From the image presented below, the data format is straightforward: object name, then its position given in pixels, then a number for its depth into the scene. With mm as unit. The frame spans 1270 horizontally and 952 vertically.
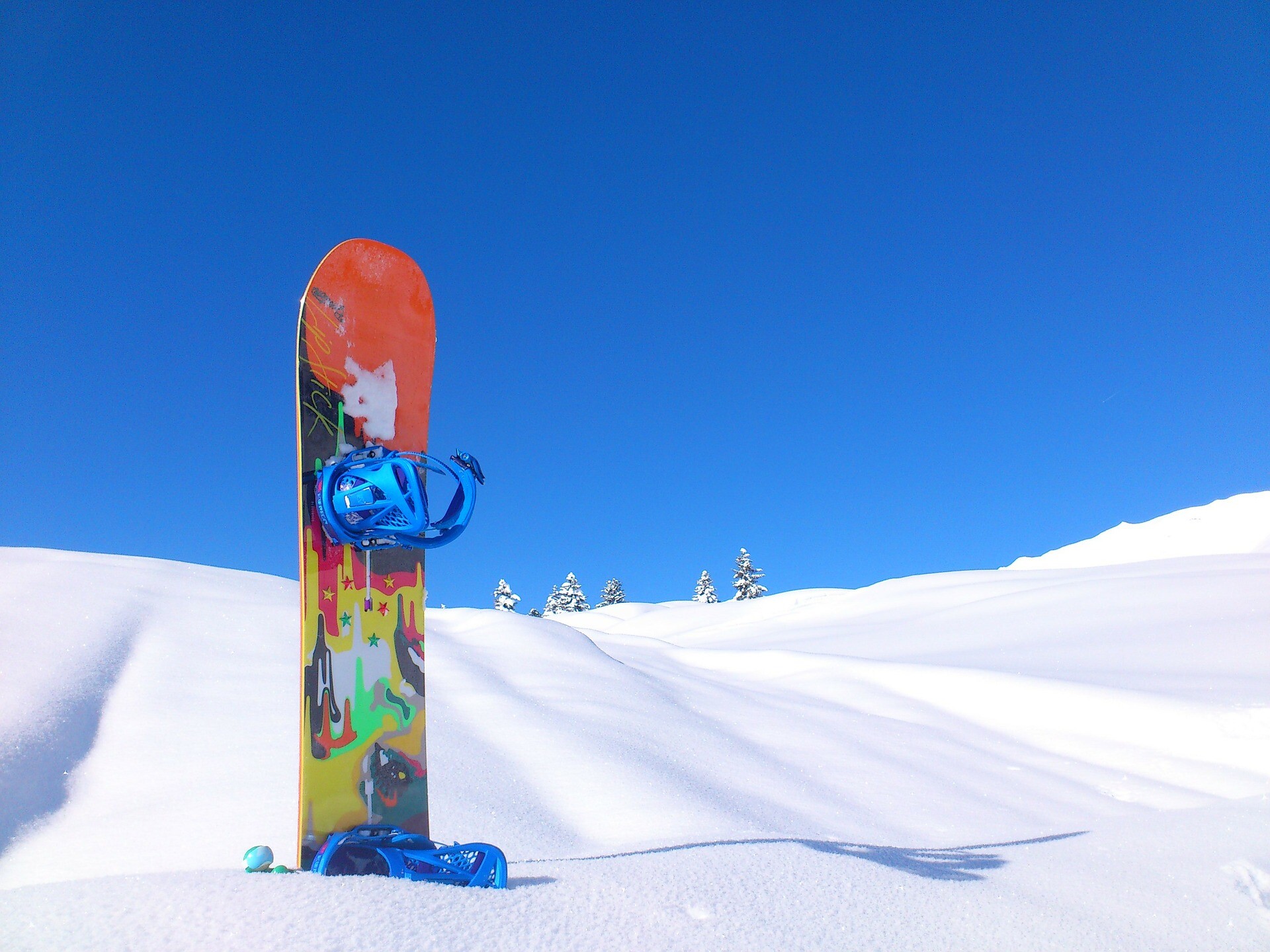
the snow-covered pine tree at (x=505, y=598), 40812
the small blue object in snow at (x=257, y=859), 2477
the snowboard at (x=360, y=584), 3043
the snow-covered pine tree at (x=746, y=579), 45375
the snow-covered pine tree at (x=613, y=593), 47000
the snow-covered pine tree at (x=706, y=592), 47312
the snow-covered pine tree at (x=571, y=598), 45125
